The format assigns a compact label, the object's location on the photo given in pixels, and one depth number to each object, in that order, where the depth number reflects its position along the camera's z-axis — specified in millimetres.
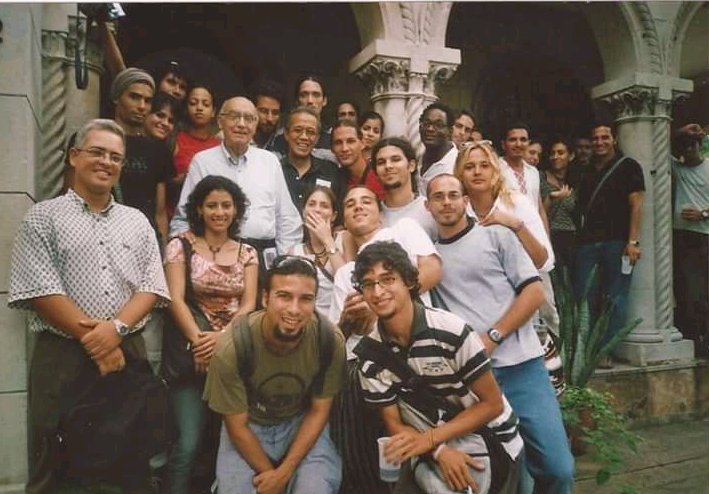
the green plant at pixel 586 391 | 2680
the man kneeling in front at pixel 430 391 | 1819
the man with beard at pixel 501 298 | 2074
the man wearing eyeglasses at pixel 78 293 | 1843
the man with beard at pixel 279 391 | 1923
